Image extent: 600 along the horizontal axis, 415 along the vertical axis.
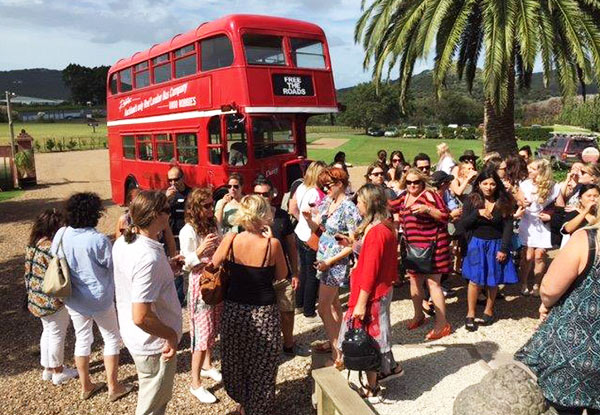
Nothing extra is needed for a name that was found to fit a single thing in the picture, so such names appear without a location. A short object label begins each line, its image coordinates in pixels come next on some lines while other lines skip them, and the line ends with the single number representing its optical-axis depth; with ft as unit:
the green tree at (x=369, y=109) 309.69
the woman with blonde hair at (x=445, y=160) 26.84
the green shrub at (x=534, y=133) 182.80
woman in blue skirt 16.74
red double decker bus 29.48
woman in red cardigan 11.53
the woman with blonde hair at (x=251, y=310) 11.22
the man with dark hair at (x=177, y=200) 19.06
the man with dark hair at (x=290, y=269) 15.20
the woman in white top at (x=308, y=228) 17.49
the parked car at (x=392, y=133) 216.68
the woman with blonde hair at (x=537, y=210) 18.76
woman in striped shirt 16.40
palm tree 32.17
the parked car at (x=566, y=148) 64.34
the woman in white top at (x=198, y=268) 13.60
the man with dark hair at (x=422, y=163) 21.33
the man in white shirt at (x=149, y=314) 9.48
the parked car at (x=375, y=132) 234.29
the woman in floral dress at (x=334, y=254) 14.28
